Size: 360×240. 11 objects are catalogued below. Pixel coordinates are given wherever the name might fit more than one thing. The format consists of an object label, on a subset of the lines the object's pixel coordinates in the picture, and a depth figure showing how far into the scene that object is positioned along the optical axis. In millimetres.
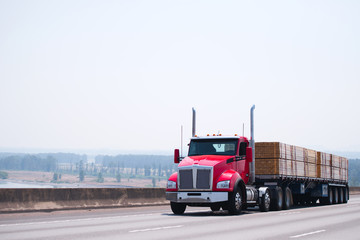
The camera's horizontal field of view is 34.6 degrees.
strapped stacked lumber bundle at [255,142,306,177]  24281
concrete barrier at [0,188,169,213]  19688
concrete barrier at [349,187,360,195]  60588
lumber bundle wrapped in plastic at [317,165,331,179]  30719
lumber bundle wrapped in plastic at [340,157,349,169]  36516
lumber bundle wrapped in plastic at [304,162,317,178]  28673
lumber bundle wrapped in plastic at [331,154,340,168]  33909
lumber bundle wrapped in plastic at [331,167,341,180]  33488
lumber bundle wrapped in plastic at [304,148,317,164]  29130
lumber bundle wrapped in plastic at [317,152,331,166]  31047
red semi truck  20047
